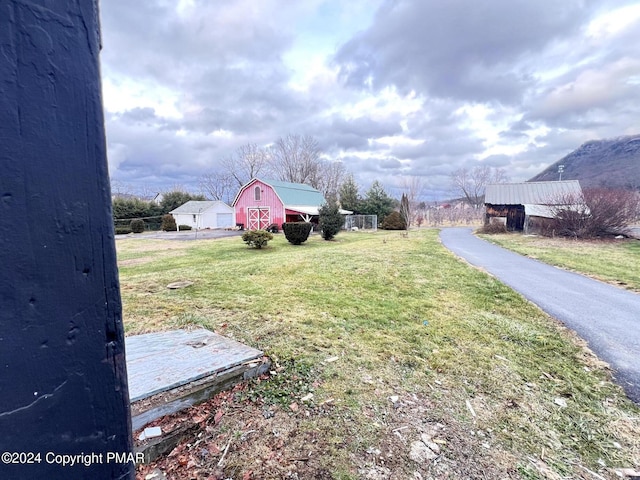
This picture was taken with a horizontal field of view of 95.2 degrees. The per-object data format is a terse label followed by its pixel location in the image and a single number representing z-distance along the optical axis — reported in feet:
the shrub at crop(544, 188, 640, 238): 51.34
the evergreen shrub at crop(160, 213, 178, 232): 94.63
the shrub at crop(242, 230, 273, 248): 41.50
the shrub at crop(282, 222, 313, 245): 47.50
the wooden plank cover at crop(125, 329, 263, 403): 6.59
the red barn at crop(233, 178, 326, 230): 78.28
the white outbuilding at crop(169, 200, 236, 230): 98.02
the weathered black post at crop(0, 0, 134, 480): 1.84
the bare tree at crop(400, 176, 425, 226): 96.97
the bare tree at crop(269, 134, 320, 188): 120.16
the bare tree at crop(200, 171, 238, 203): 140.94
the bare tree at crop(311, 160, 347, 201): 124.88
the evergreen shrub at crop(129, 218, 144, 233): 88.33
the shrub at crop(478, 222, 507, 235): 69.62
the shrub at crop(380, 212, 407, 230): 88.89
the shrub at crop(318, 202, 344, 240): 55.26
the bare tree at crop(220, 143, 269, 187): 126.11
